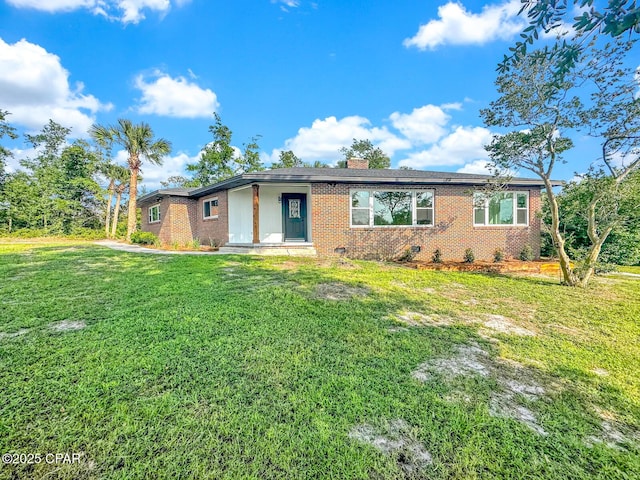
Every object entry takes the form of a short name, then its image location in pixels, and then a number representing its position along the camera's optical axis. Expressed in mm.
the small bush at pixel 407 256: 10922
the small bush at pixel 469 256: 10925
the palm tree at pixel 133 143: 16406
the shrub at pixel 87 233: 21703
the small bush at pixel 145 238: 14789
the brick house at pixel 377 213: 10711
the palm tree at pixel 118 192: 21750
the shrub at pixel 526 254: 11433
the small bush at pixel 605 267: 7012
